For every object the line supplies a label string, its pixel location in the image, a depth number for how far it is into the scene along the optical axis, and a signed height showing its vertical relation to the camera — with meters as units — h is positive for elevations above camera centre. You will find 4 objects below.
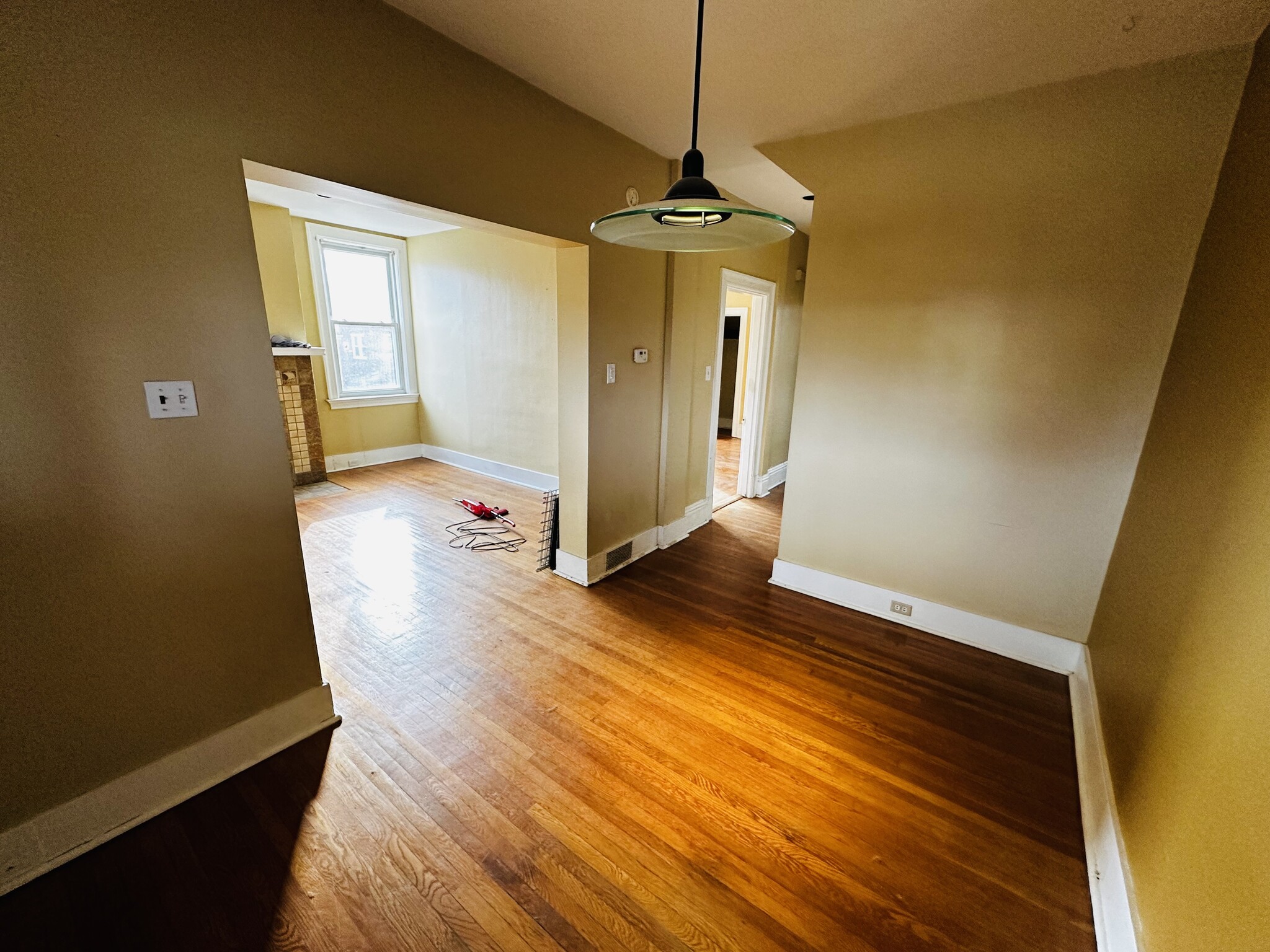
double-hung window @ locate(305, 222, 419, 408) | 5.26 +0.39
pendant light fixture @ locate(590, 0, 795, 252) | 1.07 +0.33
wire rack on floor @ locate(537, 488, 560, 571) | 3.37 -1.18
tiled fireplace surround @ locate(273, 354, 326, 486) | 4.80 -0.68
